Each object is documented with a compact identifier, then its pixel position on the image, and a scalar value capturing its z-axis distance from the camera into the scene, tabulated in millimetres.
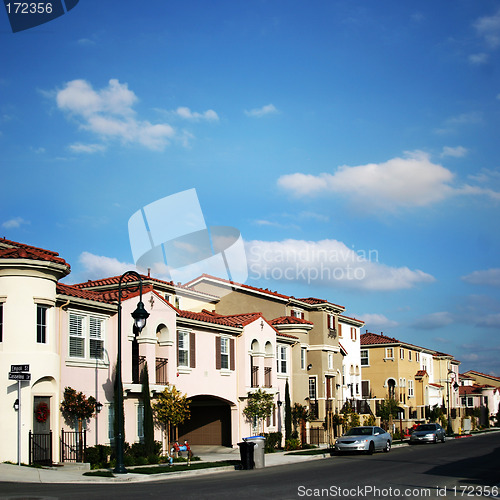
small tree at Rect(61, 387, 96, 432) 26547
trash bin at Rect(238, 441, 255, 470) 27109
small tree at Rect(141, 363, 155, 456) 29422
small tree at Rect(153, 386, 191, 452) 31125
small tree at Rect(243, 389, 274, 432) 38219
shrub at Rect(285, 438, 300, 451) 39594
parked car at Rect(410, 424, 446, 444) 48031
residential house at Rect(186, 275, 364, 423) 46375
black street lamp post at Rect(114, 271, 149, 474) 23594
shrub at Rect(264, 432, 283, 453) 38044
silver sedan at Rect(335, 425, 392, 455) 34406
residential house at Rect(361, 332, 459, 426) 78750
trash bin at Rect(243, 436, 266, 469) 27266
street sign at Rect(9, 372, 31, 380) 24094
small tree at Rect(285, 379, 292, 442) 41281
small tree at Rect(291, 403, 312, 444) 43469
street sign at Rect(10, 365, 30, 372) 24141
